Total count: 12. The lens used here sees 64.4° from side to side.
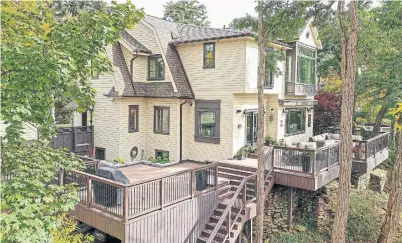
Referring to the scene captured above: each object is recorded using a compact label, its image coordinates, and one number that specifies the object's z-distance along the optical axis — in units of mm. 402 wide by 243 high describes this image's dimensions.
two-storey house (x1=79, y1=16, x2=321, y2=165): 16094
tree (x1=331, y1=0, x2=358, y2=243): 9312
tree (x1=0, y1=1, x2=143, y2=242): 5098
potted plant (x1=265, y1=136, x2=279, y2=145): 18122
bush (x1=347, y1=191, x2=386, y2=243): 14266
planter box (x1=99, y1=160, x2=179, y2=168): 16436
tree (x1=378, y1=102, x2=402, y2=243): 12531
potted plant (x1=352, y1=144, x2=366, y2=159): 15219
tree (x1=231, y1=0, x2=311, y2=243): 11023
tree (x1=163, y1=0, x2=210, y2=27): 44375
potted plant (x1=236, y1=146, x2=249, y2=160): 15695
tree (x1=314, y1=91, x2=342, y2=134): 24406
